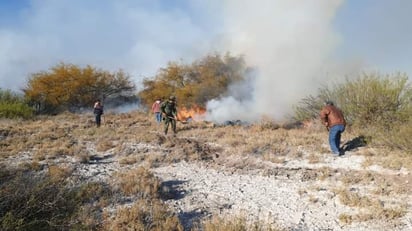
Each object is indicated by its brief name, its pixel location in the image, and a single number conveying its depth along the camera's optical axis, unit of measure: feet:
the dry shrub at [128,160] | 41.73
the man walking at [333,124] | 41.24
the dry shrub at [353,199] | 27.53
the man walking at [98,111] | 72.64
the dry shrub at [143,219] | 23.53
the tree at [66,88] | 136.67
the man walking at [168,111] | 60.49
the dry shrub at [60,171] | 32.53
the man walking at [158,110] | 77.74
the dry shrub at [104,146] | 49.11
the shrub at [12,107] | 94.48
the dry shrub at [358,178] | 32.68
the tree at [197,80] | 118.32
